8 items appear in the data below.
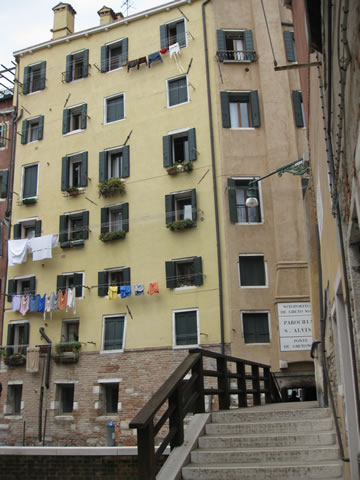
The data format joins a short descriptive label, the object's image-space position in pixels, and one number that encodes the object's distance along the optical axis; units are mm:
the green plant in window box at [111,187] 21219
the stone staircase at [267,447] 5047
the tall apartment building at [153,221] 18562
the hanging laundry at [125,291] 19562
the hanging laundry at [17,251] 21906
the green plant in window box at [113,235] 20562
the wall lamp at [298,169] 10914
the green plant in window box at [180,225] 19469
